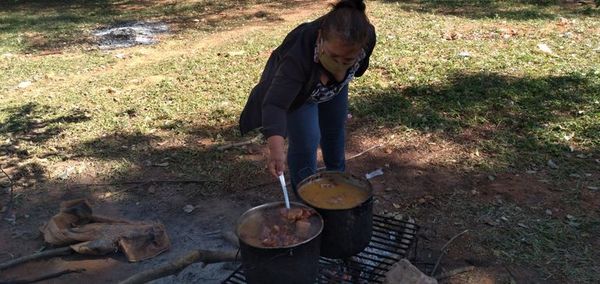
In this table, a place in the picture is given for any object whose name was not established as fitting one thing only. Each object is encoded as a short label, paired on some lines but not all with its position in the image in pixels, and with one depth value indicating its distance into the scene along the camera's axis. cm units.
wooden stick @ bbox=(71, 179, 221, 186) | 421
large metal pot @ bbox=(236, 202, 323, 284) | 218
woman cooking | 226
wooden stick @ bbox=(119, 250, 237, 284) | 295
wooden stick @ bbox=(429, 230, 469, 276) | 294
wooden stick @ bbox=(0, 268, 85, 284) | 310
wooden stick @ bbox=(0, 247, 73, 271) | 322
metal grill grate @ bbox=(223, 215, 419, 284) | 271
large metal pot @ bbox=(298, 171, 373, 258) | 245
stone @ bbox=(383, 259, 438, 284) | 250
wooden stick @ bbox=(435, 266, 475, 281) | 293
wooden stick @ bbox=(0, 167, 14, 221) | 393
